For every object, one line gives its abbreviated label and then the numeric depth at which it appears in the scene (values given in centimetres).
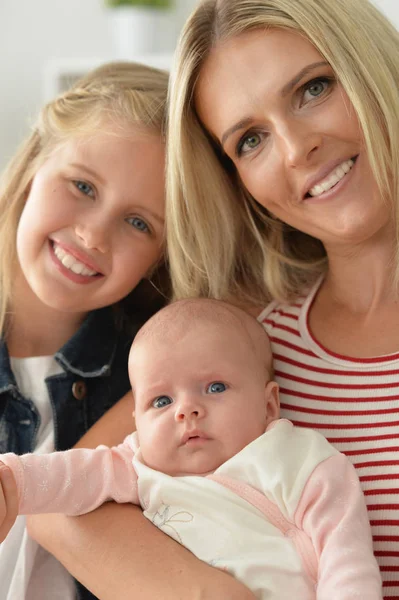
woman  142
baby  123
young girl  170
